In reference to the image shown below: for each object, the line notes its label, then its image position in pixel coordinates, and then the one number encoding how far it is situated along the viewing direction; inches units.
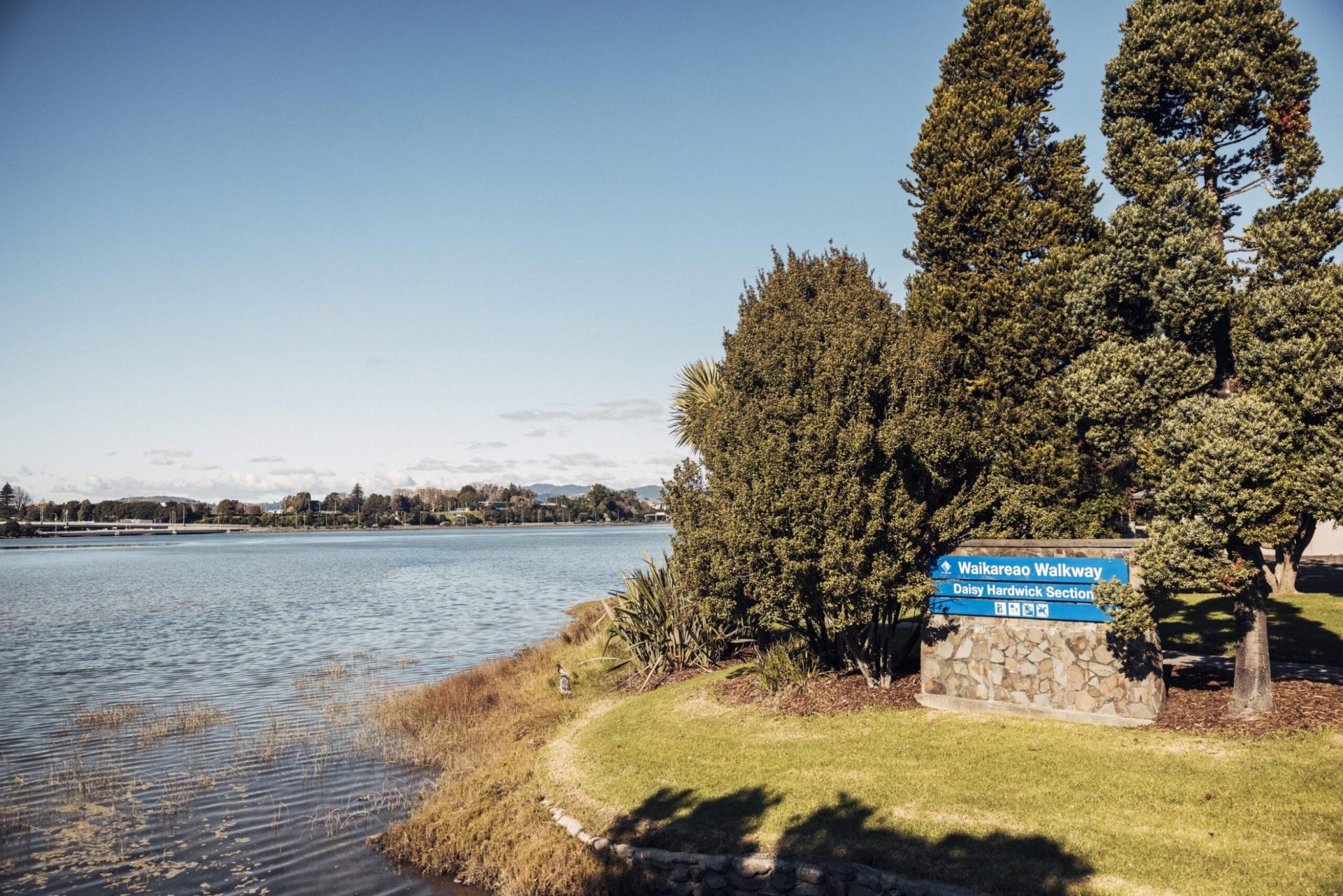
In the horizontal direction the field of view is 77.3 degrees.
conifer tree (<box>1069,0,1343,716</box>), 443.2
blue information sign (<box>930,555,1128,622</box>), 518.3
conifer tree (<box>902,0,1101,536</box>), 650.2
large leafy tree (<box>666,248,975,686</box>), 549.3
